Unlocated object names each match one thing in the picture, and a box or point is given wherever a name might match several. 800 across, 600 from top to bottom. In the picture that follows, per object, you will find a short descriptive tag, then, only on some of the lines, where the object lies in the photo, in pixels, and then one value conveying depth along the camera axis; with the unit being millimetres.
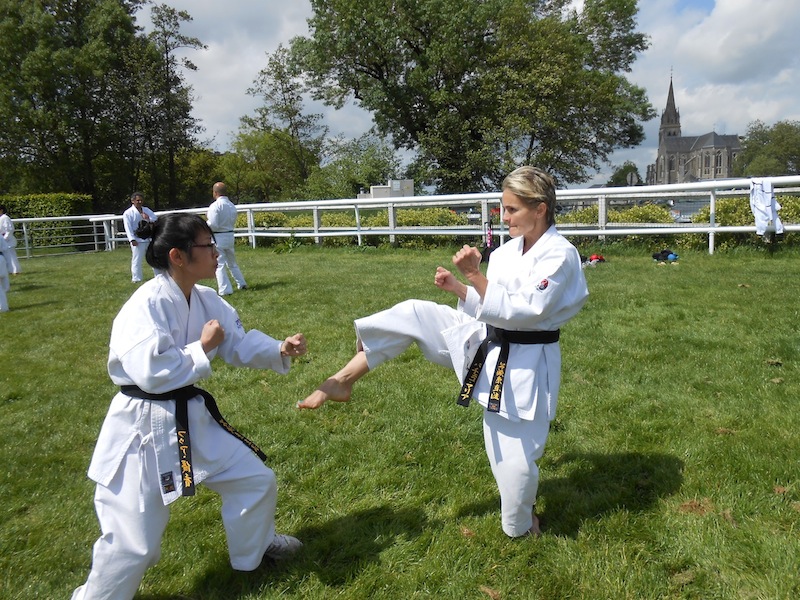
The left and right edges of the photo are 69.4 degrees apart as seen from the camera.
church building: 127875
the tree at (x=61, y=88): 32125
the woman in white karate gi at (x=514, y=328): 2795
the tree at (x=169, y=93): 35188
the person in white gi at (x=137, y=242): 12812
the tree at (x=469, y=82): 31880
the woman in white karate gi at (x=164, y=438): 2418
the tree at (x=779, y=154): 87250
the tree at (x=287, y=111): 37281
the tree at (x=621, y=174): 97225
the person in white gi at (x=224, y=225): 10984
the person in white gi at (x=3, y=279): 10484
